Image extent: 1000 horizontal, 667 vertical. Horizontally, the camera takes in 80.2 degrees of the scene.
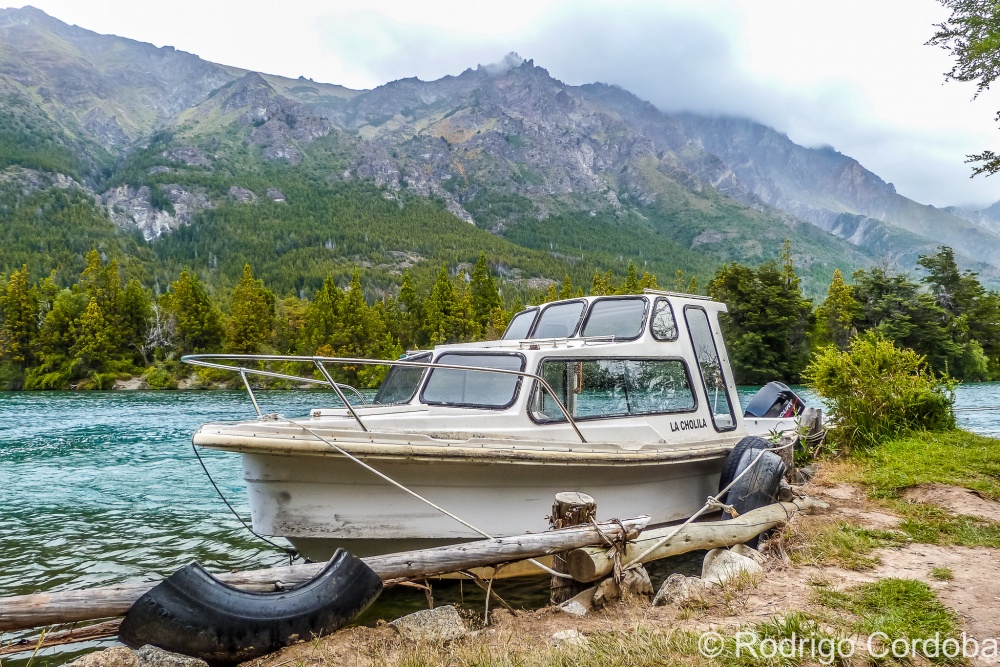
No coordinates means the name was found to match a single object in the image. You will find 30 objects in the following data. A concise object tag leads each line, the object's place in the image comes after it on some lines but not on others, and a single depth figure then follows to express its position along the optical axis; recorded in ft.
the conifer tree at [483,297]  208.23
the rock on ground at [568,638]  12.21
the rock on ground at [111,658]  11.79
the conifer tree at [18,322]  171.83
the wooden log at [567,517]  16.33
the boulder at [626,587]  15.72
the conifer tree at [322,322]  192.24
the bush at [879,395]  32.30
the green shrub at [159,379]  159.22
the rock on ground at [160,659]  11.93
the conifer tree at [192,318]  186.29
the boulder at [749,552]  18.18
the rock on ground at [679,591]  14.92
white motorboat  18.08
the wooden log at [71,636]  12.14
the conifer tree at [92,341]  169.17
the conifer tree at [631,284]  206.57
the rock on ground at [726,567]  16.33
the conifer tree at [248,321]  189.98
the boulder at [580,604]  15.23
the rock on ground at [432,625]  13.51
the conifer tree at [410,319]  205.87
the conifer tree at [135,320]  180.04
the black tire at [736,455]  24.18
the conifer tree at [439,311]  198.49
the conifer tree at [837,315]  164.14
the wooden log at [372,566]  11.63
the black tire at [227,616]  12.25
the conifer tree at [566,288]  220.14
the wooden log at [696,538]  15.76
